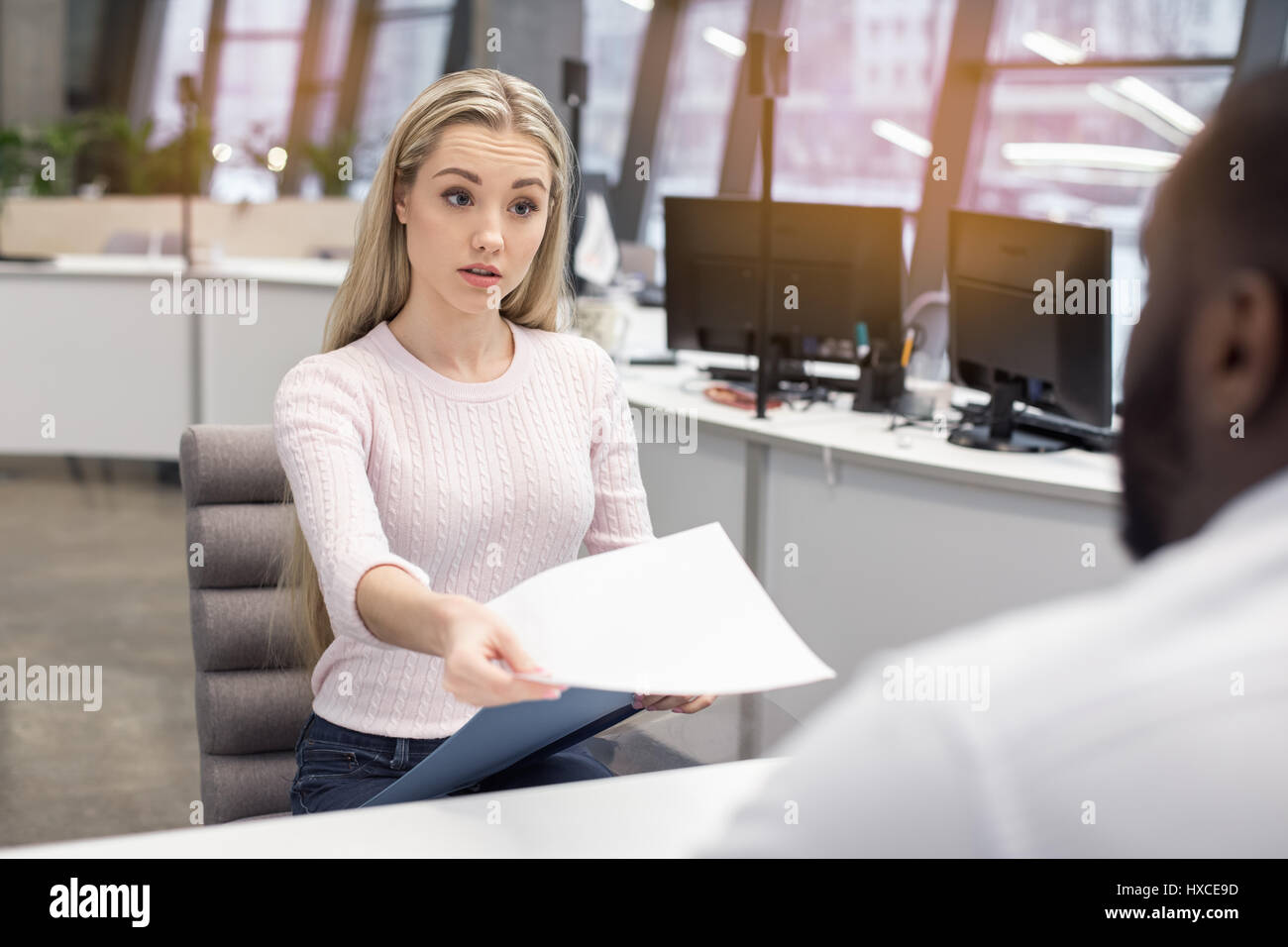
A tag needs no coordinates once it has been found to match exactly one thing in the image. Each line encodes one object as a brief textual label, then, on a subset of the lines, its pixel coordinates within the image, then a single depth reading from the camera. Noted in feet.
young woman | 4.67
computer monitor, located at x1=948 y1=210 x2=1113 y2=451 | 8.38
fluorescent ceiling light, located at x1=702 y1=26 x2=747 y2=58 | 25.07
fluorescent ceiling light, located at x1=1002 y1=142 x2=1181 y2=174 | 18.03
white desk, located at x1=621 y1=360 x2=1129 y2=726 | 7.98
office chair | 5.44
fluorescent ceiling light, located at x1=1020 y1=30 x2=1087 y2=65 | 18.19
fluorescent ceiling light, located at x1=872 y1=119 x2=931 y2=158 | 21.16
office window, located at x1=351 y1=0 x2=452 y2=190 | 31.01
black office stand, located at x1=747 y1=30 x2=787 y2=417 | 10.25
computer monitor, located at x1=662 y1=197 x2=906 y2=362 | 10.84
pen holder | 10.58
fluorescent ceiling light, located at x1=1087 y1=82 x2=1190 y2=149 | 17.53
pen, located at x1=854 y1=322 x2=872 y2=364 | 10.74
